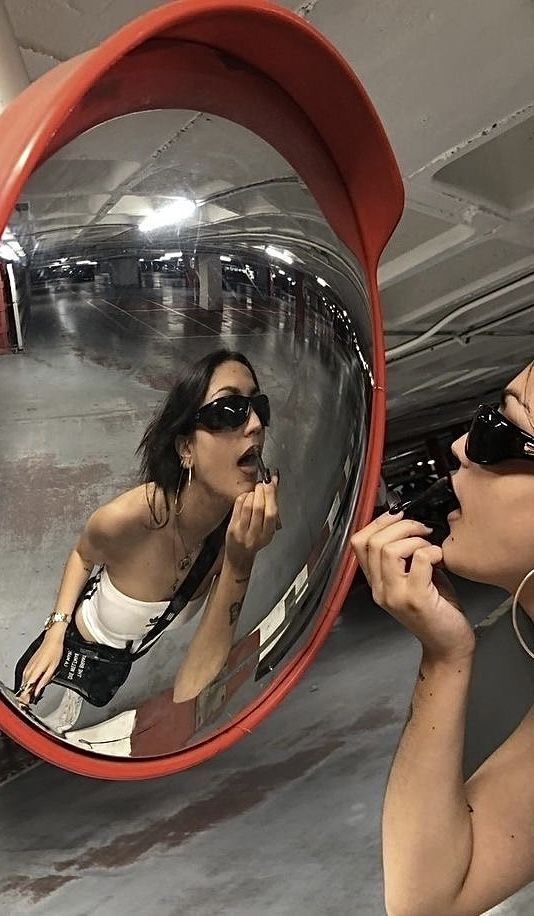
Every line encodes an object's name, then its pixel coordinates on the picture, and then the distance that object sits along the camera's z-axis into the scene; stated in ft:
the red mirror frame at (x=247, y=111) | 1.14
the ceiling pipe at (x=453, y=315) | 4.74
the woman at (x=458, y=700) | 1.89
